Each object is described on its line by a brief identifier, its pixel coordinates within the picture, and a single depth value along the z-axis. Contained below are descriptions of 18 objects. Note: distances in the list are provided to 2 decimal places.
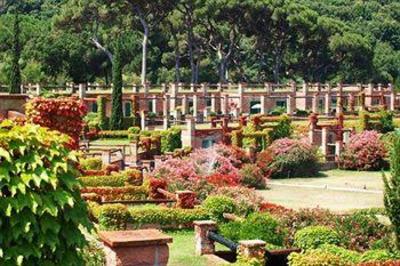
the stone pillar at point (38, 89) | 59.44
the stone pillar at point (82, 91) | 60.14
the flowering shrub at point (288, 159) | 39.03
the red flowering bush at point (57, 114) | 22.19
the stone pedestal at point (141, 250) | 9.26
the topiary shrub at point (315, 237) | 17.47
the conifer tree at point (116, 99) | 53.31
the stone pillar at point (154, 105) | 62.66
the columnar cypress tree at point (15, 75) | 50.56
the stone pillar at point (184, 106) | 60.29
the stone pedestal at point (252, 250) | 14.71
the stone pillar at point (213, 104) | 64.07
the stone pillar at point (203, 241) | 17.09
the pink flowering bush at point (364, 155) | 42.28
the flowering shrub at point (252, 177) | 33.94
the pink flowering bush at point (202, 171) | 26.75
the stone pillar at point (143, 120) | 53.34
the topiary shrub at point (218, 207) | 21.23
